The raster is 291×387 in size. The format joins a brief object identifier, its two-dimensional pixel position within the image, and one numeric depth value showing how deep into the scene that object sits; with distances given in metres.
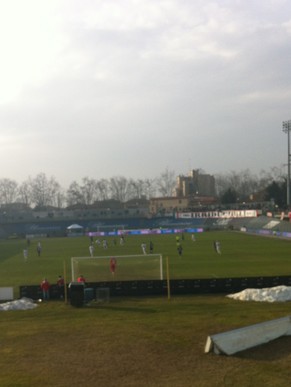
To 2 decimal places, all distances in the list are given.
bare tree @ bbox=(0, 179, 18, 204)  183.50
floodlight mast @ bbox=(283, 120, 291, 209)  82.32
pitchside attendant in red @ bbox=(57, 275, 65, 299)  23.50
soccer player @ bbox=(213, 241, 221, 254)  44.22
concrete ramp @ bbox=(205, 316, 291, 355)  12.48
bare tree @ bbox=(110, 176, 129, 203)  190.81
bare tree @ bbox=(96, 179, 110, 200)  189.25
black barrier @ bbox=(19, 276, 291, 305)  23.62
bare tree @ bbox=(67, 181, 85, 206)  189.62
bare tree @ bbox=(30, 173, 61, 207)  185.88
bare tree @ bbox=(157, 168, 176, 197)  198.25
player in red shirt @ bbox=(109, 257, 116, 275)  27.17
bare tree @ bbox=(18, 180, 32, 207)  185.00
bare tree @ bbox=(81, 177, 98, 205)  189.25
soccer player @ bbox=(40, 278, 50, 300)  22.88
